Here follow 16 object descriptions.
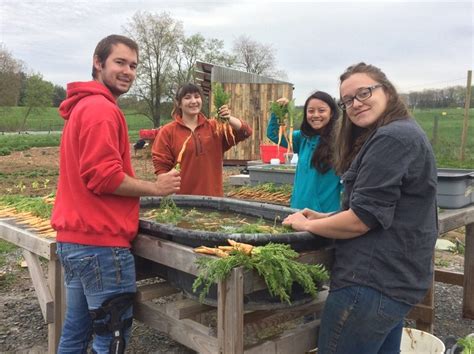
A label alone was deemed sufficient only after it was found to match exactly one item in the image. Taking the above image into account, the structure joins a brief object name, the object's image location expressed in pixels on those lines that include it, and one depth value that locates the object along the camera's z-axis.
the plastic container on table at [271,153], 7.04
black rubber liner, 2.25
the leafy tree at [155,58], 27.69
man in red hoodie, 2.30
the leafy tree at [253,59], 41.97
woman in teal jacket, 3.47
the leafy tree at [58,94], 40.89
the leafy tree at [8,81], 26.89
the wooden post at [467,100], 11.44
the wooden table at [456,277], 3.71
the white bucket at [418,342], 3.38
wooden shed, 15.47
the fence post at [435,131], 13.74
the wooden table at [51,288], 3.23
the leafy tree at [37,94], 30.78
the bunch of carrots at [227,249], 2.08
